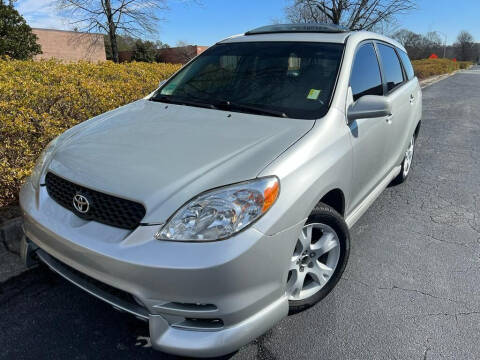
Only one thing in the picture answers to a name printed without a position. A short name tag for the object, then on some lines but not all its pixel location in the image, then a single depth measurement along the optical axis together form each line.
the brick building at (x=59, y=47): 30.59
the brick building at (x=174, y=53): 31.53
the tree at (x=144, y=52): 33.25
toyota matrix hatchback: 1.67
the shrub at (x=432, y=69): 23.21
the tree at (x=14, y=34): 16.30
